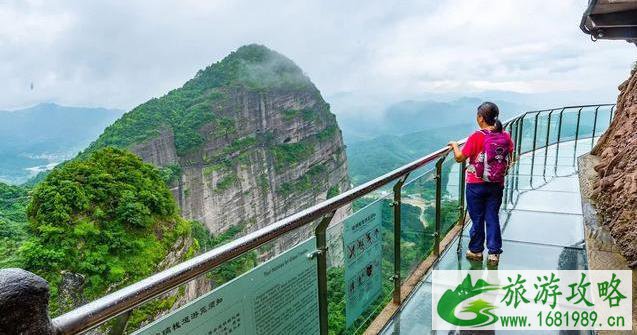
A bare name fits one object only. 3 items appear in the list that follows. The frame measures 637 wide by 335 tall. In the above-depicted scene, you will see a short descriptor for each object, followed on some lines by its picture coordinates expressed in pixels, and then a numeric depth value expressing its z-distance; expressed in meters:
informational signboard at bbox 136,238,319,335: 1.12
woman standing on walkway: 3.01
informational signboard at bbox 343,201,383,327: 2.14
